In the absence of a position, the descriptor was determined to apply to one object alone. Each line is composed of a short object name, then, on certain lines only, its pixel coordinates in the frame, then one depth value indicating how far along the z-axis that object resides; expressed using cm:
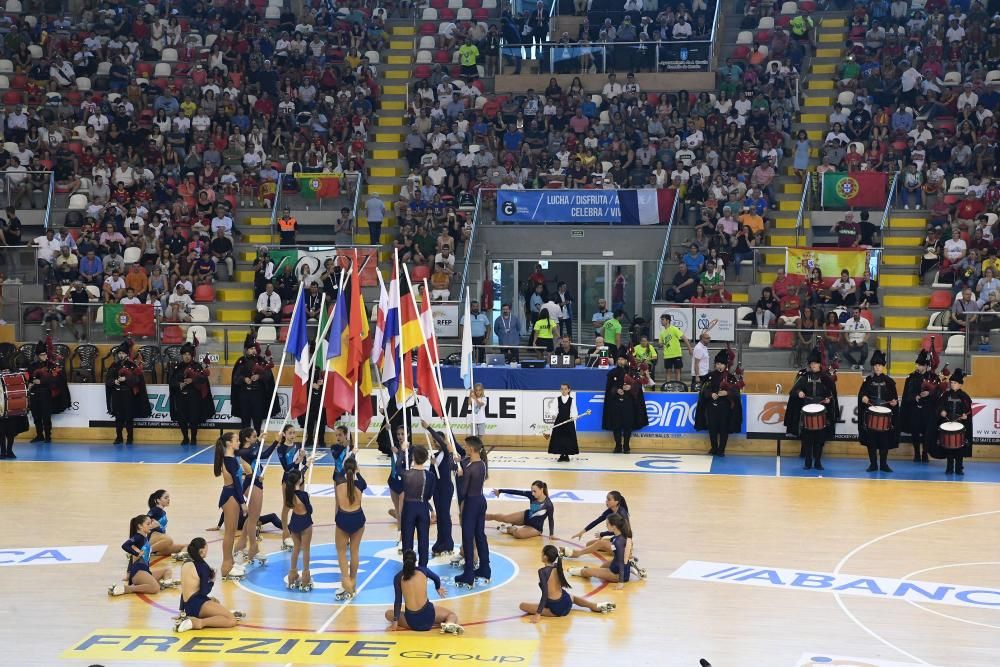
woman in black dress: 2655
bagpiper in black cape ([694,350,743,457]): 2686
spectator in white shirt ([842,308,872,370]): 2723
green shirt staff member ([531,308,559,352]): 3031
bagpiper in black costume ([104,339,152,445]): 2836
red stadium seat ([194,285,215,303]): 3322
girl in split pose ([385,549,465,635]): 1523
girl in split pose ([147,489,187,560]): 1750
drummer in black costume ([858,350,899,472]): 2528
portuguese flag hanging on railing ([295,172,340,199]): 3556
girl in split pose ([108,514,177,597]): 1700
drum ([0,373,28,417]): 2712
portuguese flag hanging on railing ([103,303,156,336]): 2988
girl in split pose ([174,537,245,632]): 1547
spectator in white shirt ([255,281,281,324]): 3109
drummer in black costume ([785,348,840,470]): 2580
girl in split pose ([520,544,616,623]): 1584
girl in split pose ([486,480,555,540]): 1972
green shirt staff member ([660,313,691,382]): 2852
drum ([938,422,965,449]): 2494
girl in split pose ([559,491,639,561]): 1783
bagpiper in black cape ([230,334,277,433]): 2803
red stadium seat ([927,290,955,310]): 3055
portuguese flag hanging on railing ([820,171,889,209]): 3356
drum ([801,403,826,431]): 2561
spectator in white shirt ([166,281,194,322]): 3002
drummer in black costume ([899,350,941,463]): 2559
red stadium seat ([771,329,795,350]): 2755
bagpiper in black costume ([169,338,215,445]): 2831
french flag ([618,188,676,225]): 3369
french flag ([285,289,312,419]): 1956
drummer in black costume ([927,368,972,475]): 2506
